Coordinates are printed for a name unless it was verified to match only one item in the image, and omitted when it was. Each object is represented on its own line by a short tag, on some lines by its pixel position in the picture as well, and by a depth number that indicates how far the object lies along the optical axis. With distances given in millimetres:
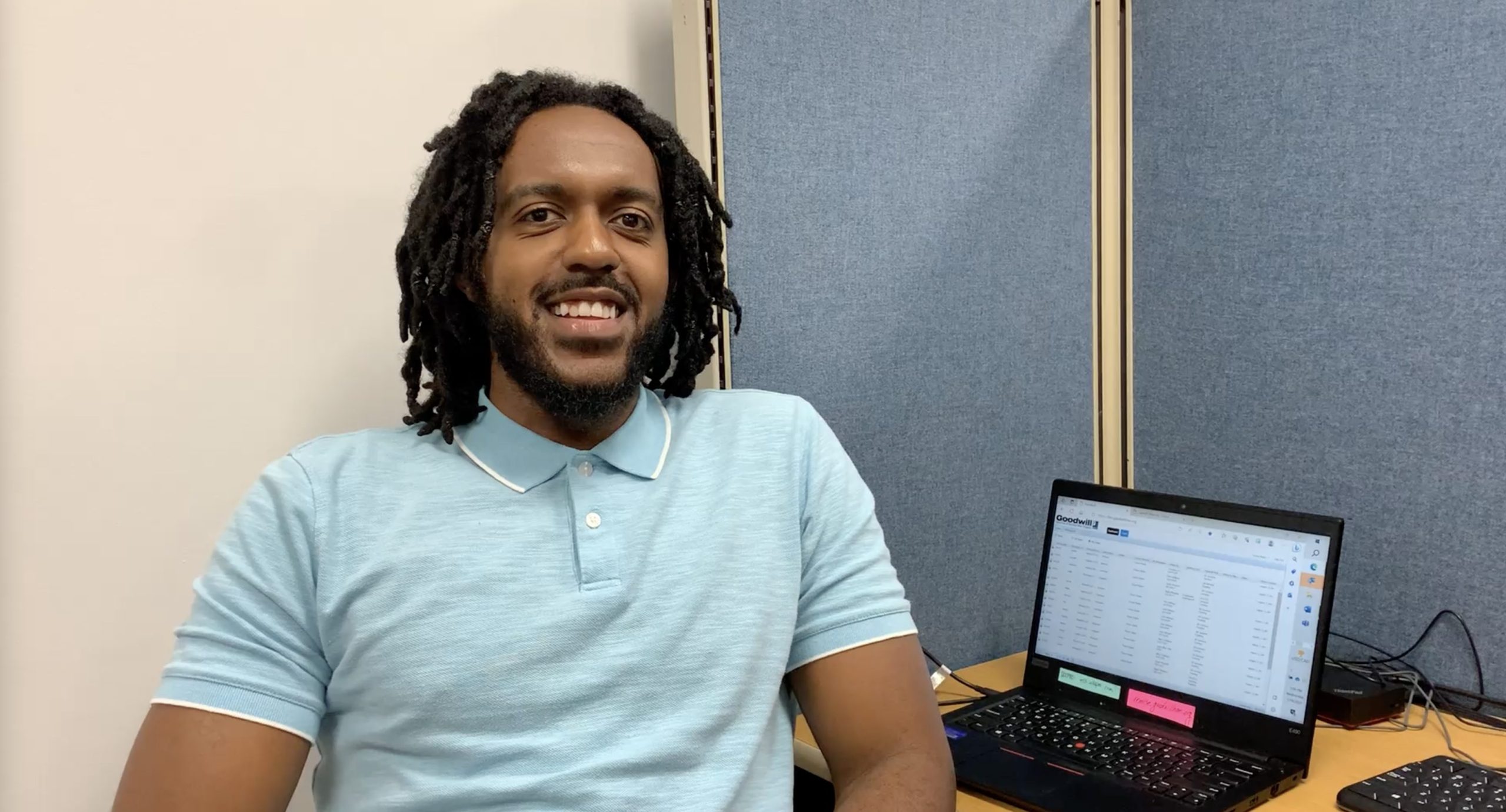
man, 914
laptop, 1071
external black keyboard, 954
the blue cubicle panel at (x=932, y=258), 1271
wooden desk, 1053
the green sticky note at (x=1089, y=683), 1259
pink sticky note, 1188
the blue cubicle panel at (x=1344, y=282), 1247
